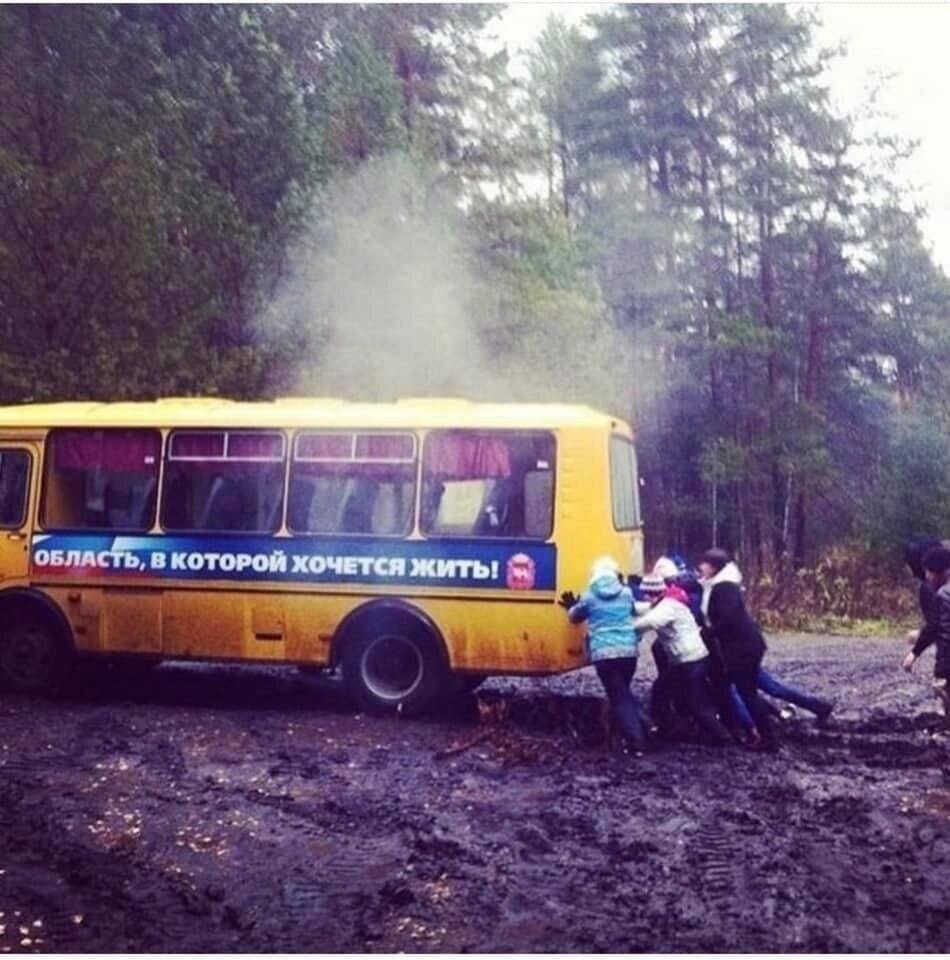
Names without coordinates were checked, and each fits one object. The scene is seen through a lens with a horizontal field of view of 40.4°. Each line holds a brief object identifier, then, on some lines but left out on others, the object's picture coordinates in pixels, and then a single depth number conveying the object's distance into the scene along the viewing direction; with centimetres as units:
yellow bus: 1109
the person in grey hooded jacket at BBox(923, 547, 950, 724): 952
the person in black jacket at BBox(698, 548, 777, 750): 1013
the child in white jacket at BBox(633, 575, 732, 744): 1015
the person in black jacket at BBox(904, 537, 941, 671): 979
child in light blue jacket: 1008
